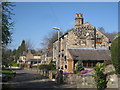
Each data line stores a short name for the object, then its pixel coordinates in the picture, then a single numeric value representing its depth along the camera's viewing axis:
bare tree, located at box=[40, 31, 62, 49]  70.00
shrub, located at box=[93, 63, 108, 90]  14.87
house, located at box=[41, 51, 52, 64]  67.84
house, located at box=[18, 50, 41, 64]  88.81
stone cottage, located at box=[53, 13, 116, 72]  32.22
